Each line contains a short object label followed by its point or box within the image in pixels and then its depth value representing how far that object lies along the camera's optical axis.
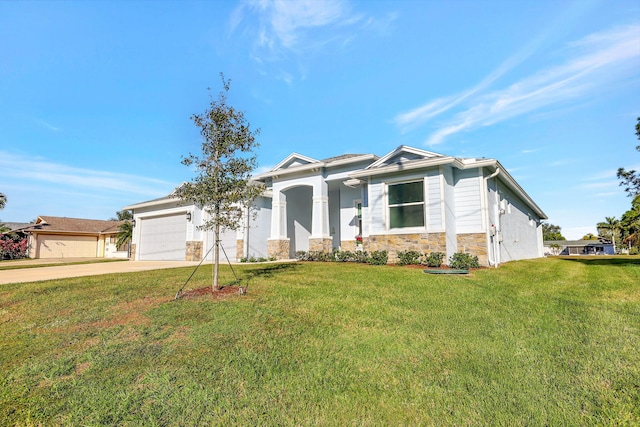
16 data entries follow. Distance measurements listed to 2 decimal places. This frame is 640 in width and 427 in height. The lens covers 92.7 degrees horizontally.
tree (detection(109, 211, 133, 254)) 25.01
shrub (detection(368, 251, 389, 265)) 11.44
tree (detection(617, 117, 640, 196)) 12.75
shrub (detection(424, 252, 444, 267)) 10.39
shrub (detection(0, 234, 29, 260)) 25.62
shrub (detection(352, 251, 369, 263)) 12.13
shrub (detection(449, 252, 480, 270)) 10.21
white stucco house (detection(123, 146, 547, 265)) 11.41
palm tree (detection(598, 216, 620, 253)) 50.29
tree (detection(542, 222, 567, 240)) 61.66
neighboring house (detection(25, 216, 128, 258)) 27.75
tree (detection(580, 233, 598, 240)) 60.25
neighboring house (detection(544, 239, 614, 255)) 47.62
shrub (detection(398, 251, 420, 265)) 11.04
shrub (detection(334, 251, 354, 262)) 13.03
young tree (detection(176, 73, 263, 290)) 6.73
